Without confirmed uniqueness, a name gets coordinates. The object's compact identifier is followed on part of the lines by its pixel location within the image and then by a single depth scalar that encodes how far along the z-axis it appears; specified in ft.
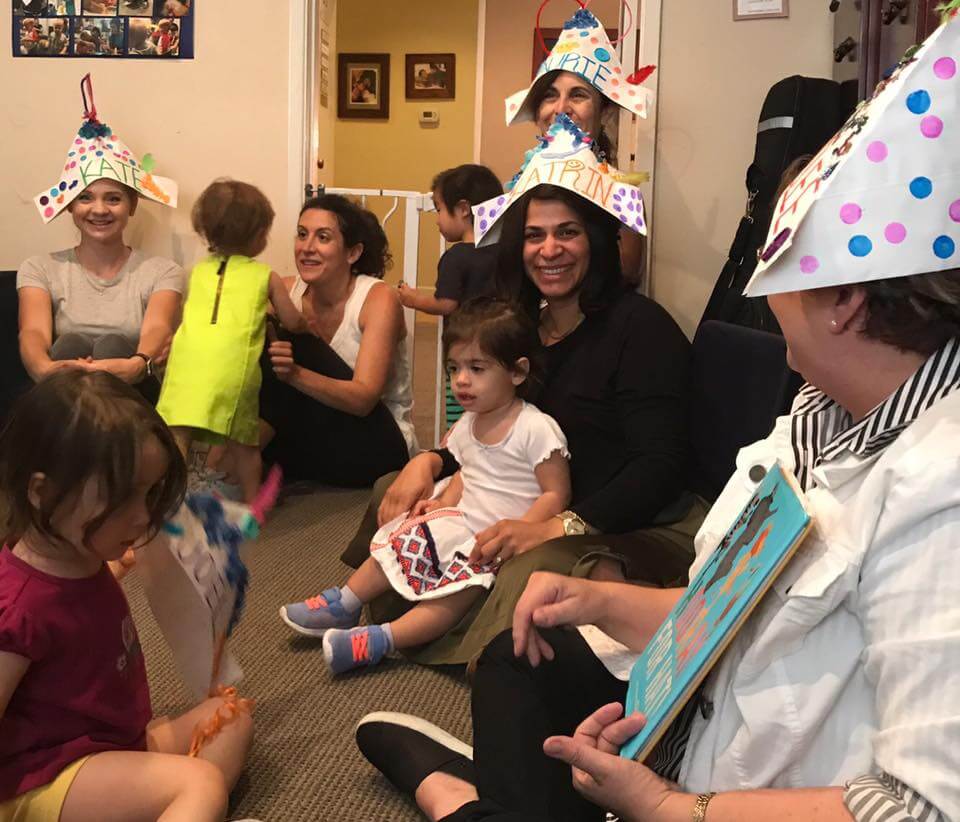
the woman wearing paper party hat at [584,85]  8.00
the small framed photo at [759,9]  9.68
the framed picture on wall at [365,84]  20.83
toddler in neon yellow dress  8.44
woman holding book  2.13
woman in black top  5.37
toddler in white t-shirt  5.92
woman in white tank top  9.31
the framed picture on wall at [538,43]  19.56
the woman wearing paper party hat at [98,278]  9.75
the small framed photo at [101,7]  11.08
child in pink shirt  3.53
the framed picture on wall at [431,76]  20.59
